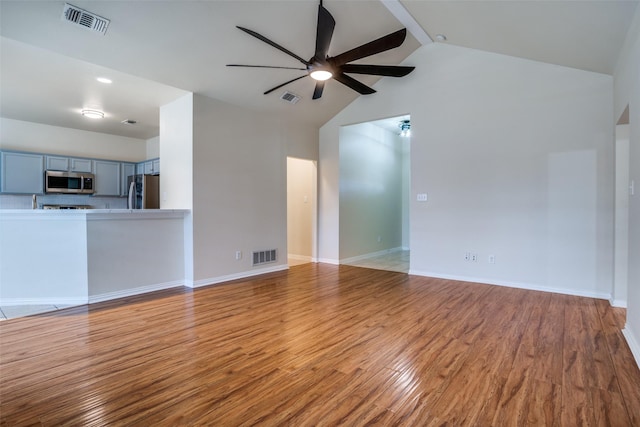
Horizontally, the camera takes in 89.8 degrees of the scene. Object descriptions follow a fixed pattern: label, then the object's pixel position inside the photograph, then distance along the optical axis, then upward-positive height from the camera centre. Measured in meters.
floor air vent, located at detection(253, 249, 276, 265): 5.43 -0.81
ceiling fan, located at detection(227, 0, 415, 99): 2.86 +1.57
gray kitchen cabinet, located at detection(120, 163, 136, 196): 6.93 +0.71
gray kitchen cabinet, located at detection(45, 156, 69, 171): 5.98 +0.89
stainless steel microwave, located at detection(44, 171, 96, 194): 5.88 +0.53
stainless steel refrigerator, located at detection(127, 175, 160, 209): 5.72 +0.29
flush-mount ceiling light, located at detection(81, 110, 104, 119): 5.15 +1.57
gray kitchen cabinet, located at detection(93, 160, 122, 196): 6.59 +0.68
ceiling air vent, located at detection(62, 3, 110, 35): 2.88 +1.79
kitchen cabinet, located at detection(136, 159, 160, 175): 6.61 +0.91
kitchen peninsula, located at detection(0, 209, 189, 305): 3.65 -0.54
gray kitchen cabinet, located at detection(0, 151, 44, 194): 5.50 +0.66
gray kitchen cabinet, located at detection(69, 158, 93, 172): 6.26 +0.89
